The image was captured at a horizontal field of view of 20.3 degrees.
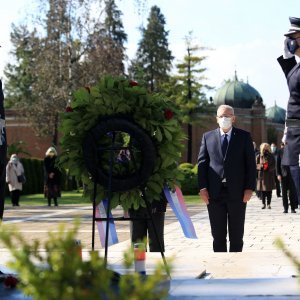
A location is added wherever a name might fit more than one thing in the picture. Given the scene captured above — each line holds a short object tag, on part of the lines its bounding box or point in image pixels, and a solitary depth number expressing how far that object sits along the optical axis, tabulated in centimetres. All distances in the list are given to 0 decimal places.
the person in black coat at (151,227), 870
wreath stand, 700
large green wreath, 722
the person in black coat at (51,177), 2573
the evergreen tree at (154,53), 7744
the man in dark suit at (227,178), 884
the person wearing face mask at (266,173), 2272
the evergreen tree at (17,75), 7719
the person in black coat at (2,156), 714
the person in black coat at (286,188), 2052
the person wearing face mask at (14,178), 2712
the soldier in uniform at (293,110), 666
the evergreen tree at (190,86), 7019
